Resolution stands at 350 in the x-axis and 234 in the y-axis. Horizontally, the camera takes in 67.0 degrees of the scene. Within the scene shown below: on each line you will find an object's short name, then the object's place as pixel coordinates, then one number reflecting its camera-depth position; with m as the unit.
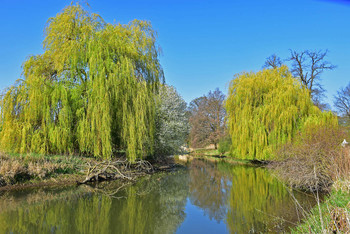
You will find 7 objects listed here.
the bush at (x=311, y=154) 9.57
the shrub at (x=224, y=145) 27.85
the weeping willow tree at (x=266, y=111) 18.20
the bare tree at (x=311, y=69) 26.16
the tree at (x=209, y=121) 36.94
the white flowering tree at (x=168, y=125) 19.35
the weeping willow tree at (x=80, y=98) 13.77
